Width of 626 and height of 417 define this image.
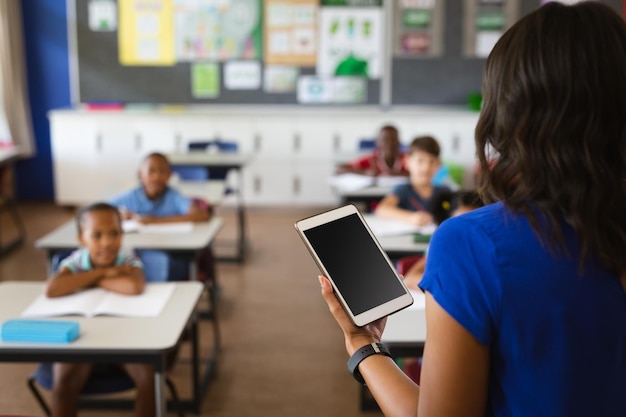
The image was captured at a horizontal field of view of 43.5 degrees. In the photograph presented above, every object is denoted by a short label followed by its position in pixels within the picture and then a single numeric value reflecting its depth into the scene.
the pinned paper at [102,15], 7.43
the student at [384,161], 5.12
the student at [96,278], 2.51
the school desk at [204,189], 4.48
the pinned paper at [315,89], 7.55
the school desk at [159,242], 3.39
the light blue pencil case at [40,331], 2.14
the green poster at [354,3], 7.38
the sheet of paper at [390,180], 4.76
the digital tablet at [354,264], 1.25
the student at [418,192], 3.76
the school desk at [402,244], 3.33
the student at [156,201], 3.87
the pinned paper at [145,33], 7.43
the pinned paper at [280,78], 7.53
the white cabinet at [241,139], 7.29
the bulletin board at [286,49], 7.42
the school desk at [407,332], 2.16
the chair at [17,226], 5.89
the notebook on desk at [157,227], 3.70
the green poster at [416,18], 7.40
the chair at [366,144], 6.27
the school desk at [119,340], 2.12
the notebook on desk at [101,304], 2.41
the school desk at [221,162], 5.53
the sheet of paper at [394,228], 3.62
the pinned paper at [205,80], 7.54
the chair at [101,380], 2.53
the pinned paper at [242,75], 7.52
